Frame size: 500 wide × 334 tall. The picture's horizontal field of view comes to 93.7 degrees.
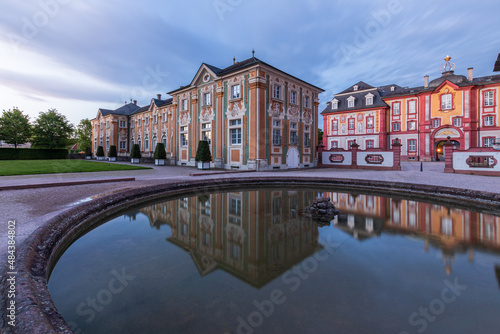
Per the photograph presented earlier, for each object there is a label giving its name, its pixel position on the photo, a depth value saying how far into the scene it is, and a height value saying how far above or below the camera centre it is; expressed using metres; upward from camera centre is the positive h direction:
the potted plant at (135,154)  28.97 +1.77
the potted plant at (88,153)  46.38 +3.06
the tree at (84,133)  54.94 +8.39
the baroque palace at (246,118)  17.92 +4.45
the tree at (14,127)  35.66 +6.34
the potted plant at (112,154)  35.03 +2.15
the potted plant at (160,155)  24.91 +1.42
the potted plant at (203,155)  19.22 +1.09
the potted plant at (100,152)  40.50 +2.82
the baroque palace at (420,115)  30.06 +7.81
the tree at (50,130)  37.62 +6.29
